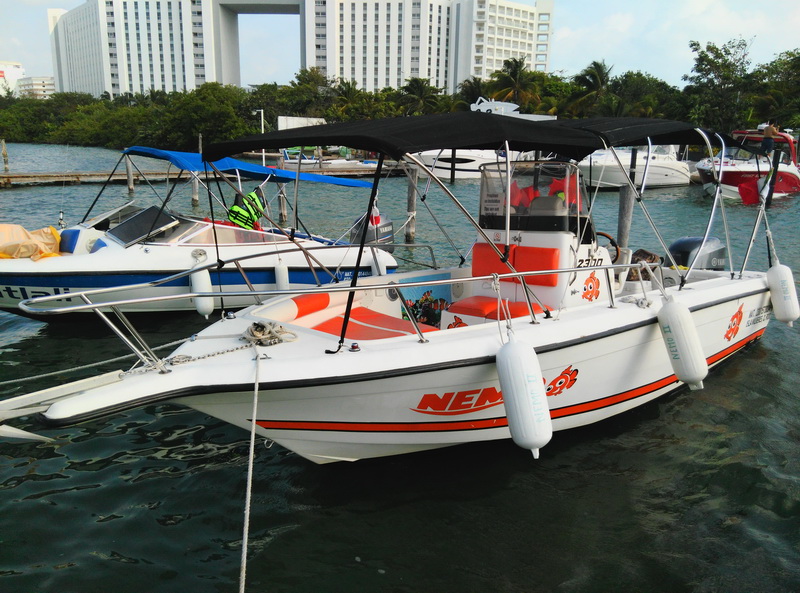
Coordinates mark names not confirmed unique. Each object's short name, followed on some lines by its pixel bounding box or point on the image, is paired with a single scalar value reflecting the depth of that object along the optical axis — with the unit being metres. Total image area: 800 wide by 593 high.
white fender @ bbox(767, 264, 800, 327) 7.00
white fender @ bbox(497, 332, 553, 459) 4.04
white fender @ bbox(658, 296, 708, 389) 5.03
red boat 25.78
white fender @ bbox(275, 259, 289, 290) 9.30
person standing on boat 13.18
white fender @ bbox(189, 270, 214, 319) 7.86
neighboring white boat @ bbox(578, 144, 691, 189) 29.97
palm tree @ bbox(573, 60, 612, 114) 47.34
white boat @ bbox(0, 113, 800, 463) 4.00
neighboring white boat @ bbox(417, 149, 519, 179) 29.47
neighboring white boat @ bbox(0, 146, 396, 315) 8.46
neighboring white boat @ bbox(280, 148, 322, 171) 31.69
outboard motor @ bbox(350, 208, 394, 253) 10.88
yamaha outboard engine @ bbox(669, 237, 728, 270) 8.06
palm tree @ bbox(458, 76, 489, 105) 56.09
